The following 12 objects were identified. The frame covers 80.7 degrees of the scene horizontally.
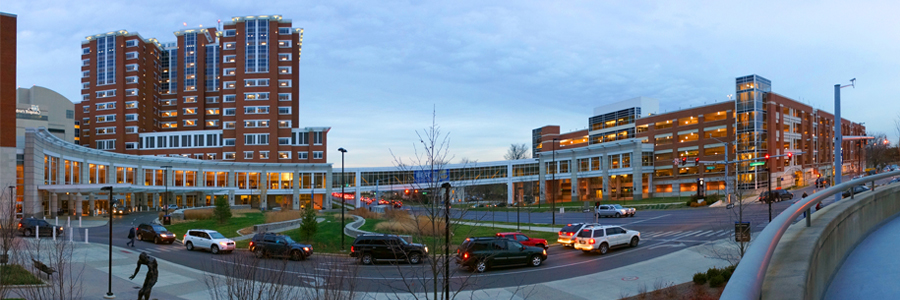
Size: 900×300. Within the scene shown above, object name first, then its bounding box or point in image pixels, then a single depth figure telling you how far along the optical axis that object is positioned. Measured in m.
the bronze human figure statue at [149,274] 15.04
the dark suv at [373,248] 24.58
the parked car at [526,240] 28.48
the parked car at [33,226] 37.06
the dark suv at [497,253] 21.62
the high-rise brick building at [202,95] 100.81
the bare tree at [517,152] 163.95
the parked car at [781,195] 55.94
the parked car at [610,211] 52.06
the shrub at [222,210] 48.75
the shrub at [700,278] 16.38
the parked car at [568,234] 29.46
